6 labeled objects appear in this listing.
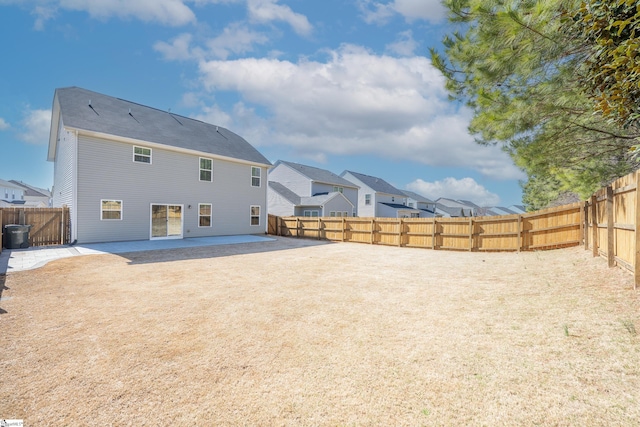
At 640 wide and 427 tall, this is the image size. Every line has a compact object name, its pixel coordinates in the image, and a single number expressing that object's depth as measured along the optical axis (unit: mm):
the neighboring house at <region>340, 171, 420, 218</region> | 35281
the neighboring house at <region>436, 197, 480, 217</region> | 55250
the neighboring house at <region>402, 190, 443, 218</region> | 44934
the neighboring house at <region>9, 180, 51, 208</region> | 50672
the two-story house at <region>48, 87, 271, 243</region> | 13008
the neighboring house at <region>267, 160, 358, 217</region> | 27062
